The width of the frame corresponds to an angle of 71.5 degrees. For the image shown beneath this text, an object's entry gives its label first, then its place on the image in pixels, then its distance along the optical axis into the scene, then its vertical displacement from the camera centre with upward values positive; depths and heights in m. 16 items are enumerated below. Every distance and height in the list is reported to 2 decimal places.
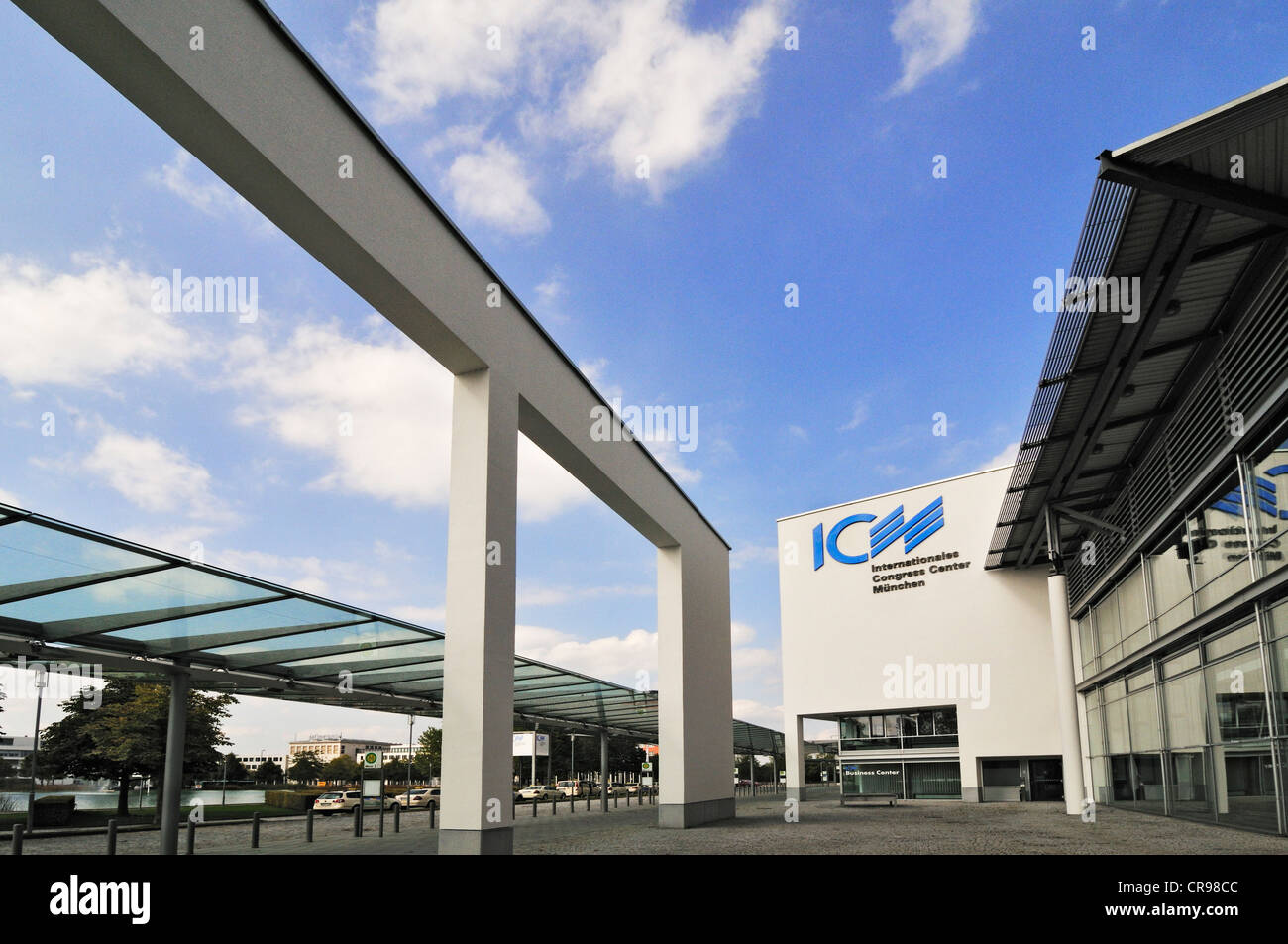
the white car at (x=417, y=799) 40.06 -5.84
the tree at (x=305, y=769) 98.21 -10.60
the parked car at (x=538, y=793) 44.72 -6.24
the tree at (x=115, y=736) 35.34 -2.45
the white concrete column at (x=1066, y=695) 24.27 -0.81
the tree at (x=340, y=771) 98.95 -11.14
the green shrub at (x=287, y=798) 41.24 -5.83
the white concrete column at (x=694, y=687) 20.66 -0.47
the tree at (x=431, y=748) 70.50 -6.11
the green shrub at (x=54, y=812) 24.80 -3.79
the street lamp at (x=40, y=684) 17.37 -0.24
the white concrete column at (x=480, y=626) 10.93 +0.56
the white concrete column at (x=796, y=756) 37.75 -3.62
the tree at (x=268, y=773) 85.12 -9.70
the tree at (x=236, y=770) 68.30 -8.05
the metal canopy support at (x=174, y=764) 14.19 -1.49
